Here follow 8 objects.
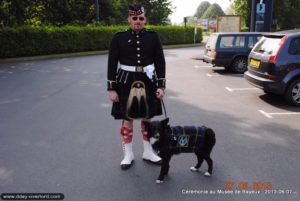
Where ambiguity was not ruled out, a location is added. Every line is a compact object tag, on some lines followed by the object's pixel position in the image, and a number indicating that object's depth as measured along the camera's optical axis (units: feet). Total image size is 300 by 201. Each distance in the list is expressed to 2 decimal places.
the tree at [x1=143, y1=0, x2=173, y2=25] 116.47
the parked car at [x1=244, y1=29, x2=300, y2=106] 23.82
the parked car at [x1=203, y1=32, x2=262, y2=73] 41.70
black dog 12.10
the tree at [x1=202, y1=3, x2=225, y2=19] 338.07
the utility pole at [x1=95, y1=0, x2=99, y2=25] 81.06
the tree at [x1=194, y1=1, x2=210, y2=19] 430.20
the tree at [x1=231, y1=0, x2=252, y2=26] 122.21
